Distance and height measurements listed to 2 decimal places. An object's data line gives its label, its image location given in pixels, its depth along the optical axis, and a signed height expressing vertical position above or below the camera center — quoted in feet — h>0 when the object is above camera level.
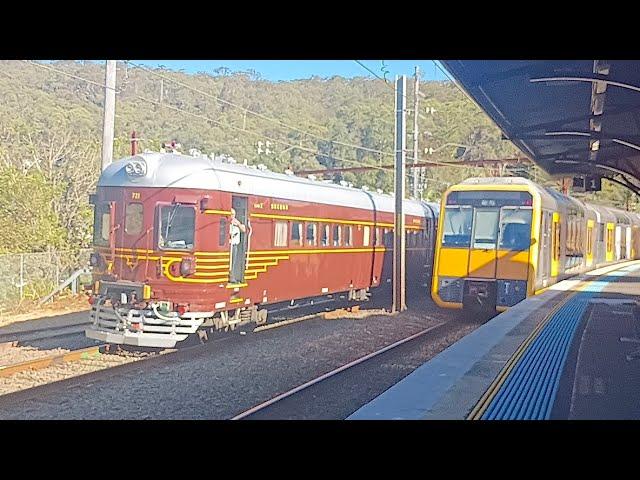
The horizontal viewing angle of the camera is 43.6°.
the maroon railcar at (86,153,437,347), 35.94 -0.98
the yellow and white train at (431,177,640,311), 46.11 -0.39
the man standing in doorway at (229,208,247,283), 38.34 -0.85
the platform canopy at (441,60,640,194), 28.17 +5.95
